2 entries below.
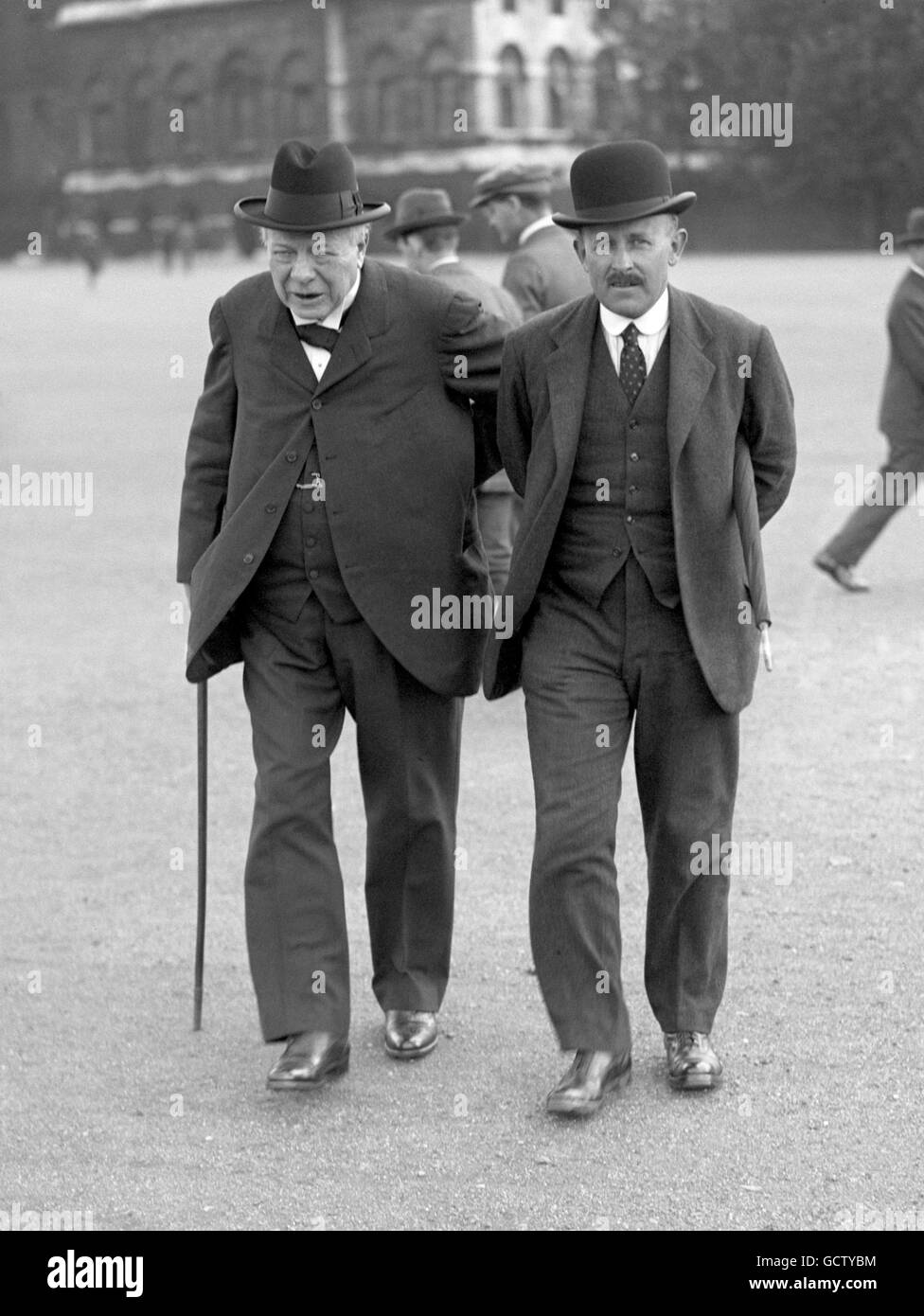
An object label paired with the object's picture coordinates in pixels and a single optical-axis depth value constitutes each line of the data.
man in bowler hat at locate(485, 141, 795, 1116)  9.05
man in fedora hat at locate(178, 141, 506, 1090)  9.61
